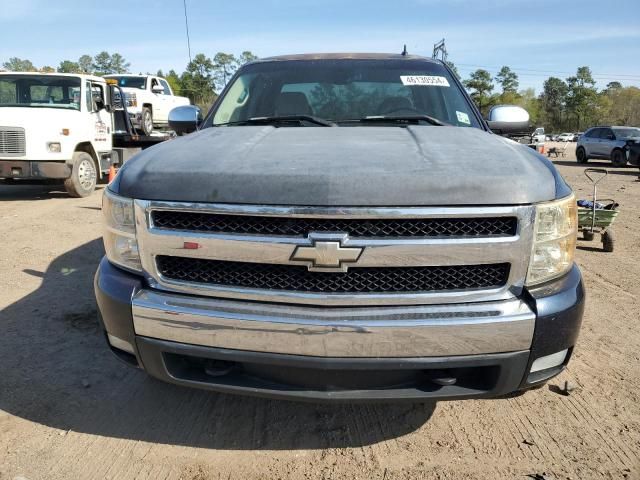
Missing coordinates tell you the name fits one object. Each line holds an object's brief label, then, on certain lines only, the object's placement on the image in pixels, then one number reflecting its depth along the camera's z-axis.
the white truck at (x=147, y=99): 16.11
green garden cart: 6.23
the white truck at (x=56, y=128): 9.02
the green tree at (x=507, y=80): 124.75
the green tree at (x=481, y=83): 109.36
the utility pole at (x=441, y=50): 48.41
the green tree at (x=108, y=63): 113.79
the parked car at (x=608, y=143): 19.69
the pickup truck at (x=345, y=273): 1.90
